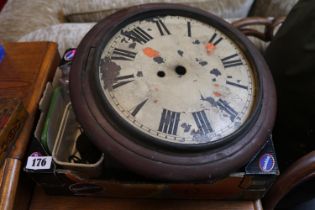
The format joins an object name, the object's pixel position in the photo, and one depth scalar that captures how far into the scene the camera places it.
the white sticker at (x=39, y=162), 0.73
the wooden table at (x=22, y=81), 0.72
